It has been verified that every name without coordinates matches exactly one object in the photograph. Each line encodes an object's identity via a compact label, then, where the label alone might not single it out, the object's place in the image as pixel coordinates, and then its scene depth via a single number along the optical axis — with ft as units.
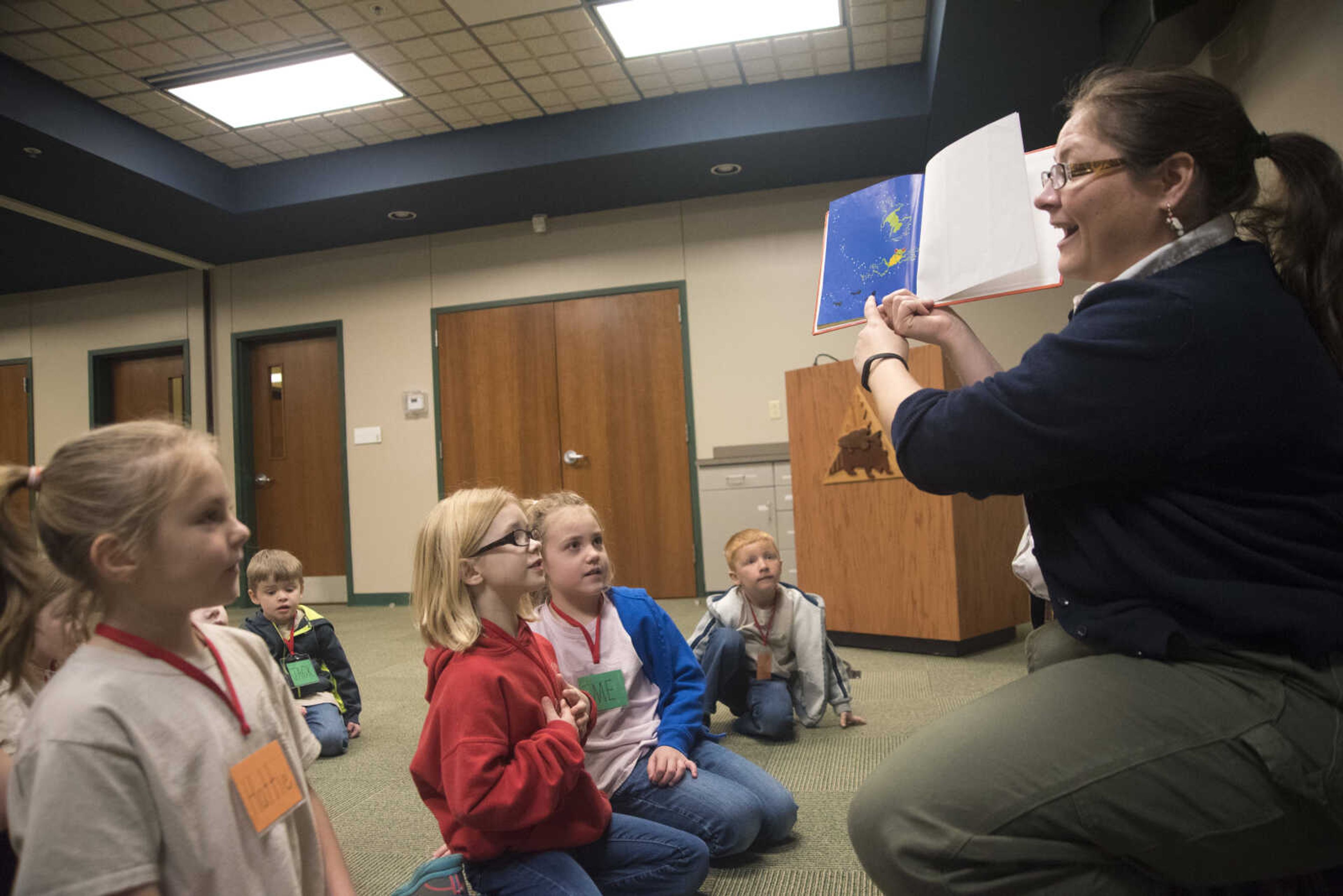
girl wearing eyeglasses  4.20
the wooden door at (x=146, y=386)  22.31
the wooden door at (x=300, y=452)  21.24
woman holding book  2.68
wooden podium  11.42
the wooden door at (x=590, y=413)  18.97
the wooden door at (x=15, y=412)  23.30
